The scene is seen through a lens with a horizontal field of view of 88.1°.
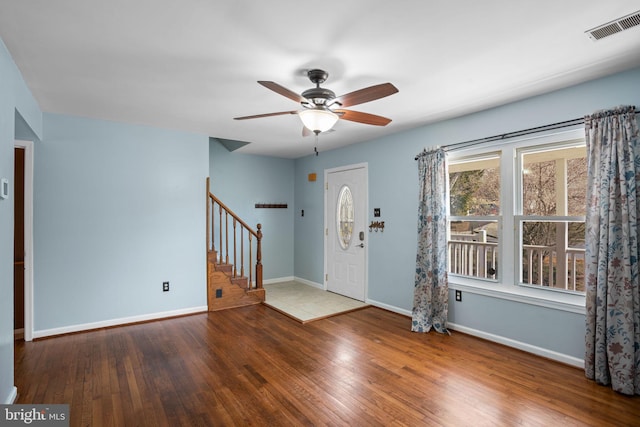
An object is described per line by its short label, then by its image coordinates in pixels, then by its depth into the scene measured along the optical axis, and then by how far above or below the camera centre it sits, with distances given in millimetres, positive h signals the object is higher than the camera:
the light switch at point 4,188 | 2105 +183
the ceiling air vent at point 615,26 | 1906 +1135
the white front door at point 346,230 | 5125 -245
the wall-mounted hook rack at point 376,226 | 4762 -152
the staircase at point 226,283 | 4660 -983
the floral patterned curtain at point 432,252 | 3805 -422
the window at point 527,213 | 3127 +28
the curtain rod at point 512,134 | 2914 +810
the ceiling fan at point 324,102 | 2258 +832
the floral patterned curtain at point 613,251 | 2490 -282
